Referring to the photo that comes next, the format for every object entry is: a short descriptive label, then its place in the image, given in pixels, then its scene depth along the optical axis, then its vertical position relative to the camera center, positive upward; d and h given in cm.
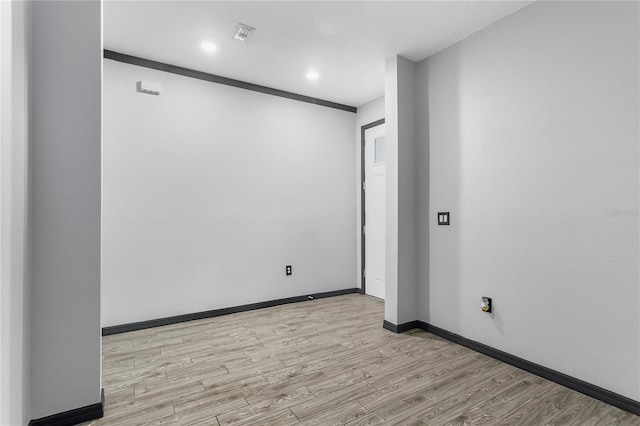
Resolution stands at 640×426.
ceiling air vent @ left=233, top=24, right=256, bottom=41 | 273 +155
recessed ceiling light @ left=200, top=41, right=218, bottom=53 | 301 +156
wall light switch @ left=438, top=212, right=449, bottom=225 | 304 -5
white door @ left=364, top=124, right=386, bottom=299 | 444 +3
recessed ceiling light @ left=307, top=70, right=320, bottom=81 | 362 +156
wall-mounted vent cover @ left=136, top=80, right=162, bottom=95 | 325 +126
